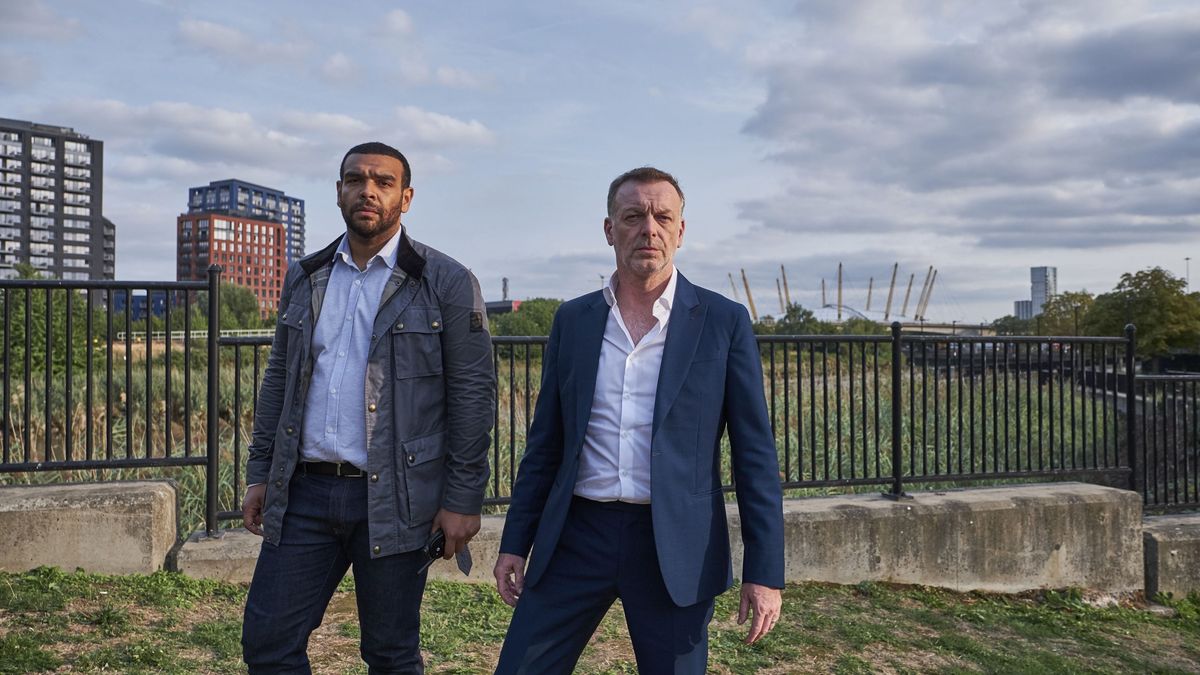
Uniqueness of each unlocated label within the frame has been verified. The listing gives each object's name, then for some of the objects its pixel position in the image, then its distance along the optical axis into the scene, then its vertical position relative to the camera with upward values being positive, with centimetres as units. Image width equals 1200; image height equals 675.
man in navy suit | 252 -34
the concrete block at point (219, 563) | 555 -127
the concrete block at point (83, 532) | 550 -107
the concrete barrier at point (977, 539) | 652 -143
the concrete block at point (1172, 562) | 737 -174
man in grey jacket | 282 -26
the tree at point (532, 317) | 4447 +207
